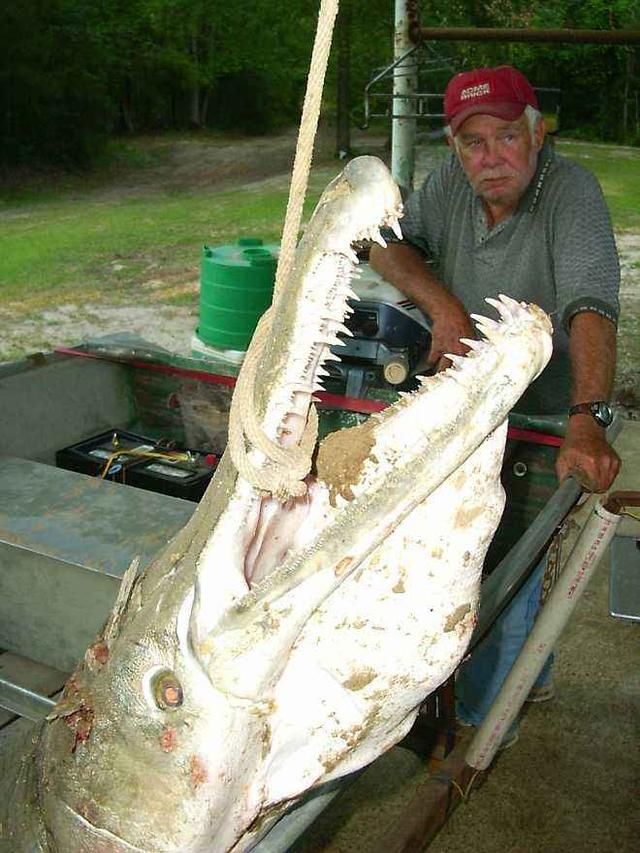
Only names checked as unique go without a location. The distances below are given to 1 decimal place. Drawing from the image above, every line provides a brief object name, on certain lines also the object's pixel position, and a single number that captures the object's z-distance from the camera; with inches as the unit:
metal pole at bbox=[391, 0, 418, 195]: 254.8
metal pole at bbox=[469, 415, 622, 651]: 60.0
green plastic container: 183.2
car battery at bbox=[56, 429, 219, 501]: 122.4
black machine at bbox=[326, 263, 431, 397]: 135.9
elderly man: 97.0
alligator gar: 45.3
